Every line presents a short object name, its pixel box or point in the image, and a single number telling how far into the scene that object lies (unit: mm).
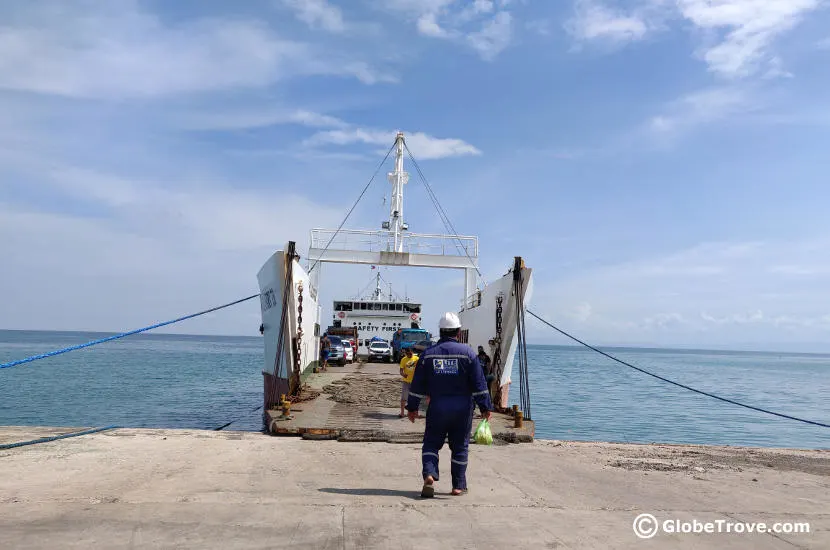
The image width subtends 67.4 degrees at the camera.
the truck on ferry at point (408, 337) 27058
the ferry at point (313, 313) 12586
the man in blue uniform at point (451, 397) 5461
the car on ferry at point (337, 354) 24984
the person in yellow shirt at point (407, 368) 10297
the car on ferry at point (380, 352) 30633
